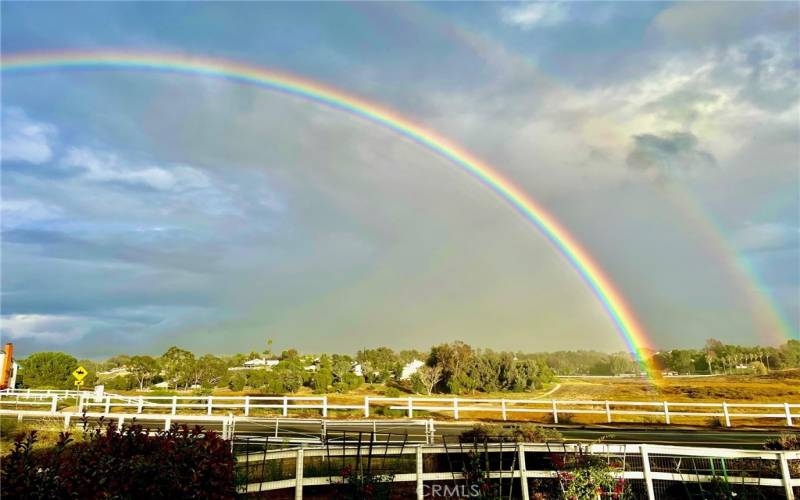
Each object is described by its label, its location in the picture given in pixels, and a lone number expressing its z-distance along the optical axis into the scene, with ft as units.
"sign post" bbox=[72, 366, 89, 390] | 108.39
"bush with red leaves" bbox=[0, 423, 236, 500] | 17.51
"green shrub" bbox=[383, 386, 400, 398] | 185.32
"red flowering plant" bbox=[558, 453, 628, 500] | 27.61
